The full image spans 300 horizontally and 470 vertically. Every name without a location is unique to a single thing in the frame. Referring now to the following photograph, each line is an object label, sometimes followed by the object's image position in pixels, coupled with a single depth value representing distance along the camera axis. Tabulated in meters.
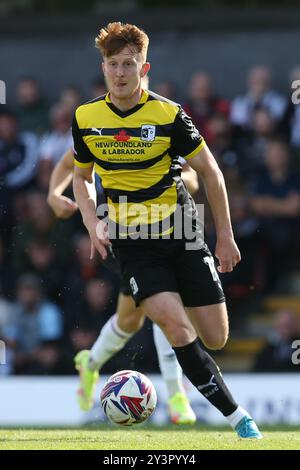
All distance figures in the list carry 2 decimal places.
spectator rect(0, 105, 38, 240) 14.12
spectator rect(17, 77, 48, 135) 14.77
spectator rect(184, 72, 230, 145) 13.66
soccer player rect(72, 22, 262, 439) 7.46
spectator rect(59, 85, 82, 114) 14.41
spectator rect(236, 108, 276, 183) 13.87
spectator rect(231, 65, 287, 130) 13.85
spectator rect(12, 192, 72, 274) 14.05
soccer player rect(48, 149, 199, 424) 9.40
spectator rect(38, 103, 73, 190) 14.14
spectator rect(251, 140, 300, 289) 13.73
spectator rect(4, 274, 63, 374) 13.81
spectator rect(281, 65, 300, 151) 13.77
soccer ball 7.84
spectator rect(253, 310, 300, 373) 13.01
